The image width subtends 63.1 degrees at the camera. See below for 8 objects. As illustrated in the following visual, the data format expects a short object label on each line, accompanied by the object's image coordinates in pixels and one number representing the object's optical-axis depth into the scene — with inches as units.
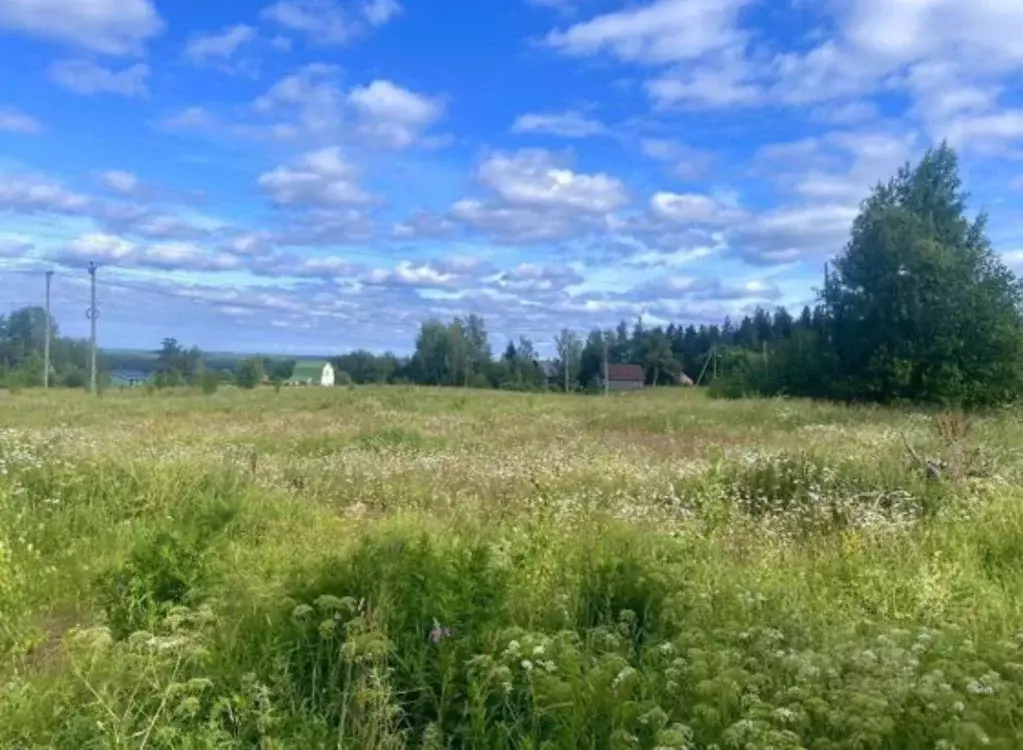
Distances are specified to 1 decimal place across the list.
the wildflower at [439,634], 155.6
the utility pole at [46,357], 2212.6
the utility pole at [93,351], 1835.1
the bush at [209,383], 1635.1
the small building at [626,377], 3543.3
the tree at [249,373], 2252.7
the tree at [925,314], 1241.4
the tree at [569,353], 3538.4
